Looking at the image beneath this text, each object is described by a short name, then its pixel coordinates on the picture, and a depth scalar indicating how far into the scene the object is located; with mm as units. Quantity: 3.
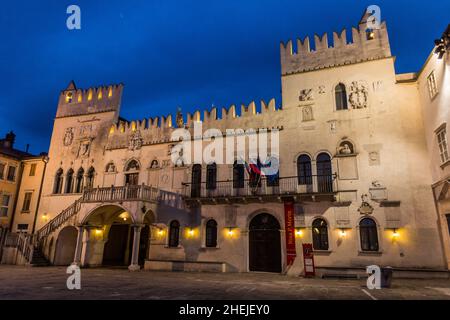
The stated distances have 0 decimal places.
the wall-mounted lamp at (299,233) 18375
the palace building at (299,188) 16812
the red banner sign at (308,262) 16578
